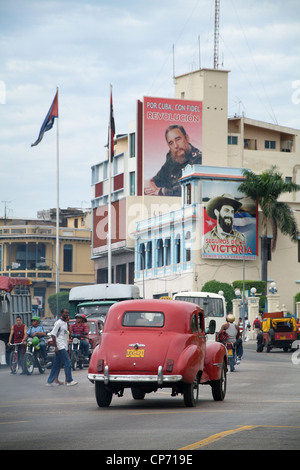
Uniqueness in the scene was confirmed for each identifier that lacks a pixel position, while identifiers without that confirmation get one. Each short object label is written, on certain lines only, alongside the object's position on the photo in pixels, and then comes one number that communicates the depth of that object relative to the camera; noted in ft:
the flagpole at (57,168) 246.29
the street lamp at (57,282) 261.03
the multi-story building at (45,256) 393.29
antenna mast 346.95
